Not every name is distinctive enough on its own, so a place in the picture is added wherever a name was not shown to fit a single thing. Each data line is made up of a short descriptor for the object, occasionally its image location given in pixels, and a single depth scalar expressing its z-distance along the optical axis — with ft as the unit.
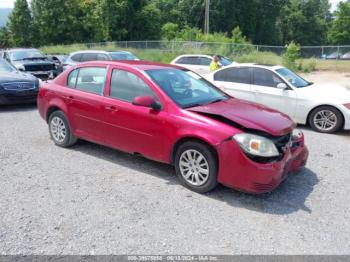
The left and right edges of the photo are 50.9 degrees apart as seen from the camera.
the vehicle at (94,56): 47.34
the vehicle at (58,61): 53.57
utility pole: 134.12
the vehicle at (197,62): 54.75
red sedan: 14.16
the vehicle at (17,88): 31.86
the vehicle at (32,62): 50.03
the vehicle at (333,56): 91.52
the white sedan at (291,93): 25.85
